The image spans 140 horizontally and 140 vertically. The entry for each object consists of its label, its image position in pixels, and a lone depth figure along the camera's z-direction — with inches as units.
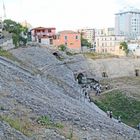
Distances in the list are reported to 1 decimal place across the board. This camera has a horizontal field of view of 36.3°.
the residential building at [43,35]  1921.0
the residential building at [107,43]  2525.6
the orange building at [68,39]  2007.8
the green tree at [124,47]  2067.4
